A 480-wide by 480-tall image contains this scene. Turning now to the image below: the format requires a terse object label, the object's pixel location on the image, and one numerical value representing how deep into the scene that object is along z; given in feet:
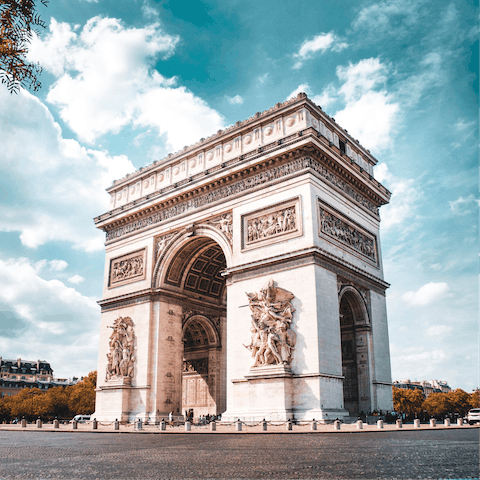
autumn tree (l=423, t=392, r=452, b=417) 254.27
